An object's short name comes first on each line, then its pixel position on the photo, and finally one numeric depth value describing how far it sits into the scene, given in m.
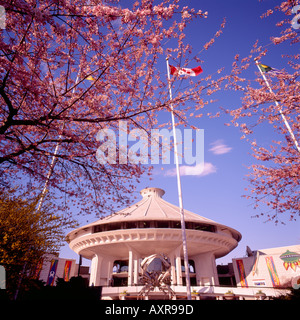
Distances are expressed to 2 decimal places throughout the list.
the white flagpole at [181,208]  13.96
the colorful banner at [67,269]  31.70
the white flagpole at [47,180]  8.40
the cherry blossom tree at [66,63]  4.52
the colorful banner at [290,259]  26.70
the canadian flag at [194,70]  16.03
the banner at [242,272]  29.38
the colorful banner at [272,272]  26.55
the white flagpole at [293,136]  13.45
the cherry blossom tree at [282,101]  6.81
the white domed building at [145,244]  25.81
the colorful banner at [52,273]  29.41
